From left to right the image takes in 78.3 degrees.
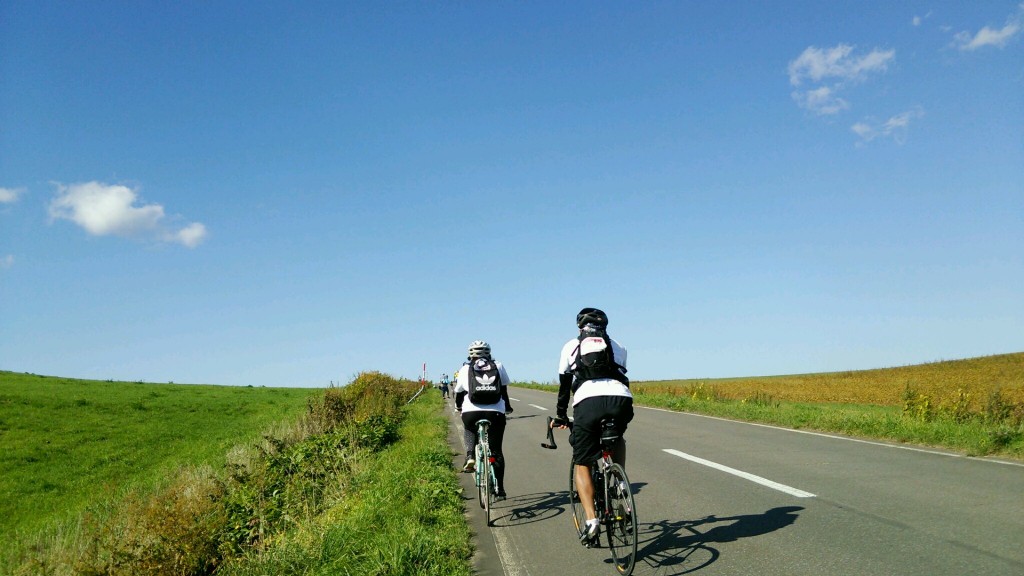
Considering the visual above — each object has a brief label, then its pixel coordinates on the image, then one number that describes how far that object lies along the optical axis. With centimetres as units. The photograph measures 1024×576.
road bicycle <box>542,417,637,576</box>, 482
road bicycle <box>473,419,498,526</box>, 739
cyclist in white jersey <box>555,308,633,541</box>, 511
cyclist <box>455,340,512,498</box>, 782
